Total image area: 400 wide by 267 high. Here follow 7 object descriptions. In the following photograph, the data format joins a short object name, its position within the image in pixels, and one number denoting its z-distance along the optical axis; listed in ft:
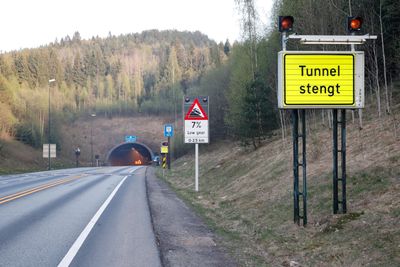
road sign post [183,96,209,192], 68.49
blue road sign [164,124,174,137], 117.52
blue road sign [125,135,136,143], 313.48
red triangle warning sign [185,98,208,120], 68.44
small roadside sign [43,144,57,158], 197.16
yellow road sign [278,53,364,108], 31.24
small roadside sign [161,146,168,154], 127.34
